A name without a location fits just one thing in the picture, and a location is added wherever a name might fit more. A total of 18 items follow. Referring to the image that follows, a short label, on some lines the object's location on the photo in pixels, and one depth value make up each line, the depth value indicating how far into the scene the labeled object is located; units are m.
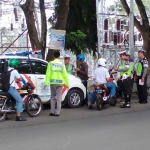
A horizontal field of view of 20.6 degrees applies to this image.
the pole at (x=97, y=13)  16.73
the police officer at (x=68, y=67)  13.76
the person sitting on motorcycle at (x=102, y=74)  12.75
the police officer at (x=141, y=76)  13.76
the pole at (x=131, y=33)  16.61
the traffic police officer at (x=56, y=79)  11.30
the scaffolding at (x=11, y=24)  26.73
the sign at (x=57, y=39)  14.41
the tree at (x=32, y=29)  14.44
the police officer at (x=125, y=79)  13.23
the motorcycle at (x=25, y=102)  10.65
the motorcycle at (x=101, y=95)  12.63
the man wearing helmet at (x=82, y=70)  13.52
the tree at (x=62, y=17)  14.86
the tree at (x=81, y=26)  19.64
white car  12.13
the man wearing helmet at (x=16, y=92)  10.62
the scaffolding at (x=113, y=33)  24.89
